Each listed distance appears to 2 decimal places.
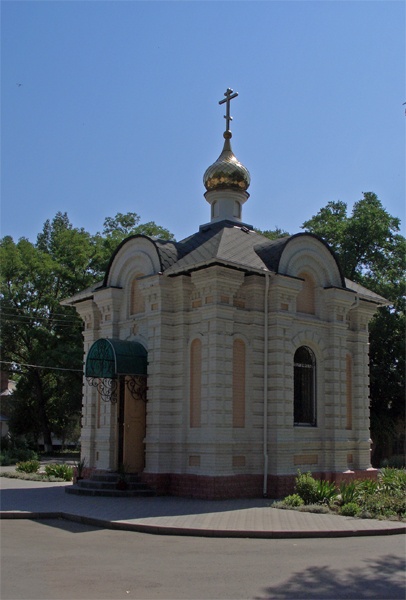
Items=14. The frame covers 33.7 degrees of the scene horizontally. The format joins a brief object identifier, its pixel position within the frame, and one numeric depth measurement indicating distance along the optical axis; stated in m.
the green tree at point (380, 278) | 30.45
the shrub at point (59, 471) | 21.53
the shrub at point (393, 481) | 16.03
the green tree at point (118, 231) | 37.41
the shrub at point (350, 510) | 13.70
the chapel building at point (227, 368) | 16.48
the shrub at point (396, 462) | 29.72
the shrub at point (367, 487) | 15.19
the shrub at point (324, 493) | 15.05
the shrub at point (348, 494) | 14.48
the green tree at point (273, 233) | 34.12
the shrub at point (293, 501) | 14.75
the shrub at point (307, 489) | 15.03
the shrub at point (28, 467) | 23.48
